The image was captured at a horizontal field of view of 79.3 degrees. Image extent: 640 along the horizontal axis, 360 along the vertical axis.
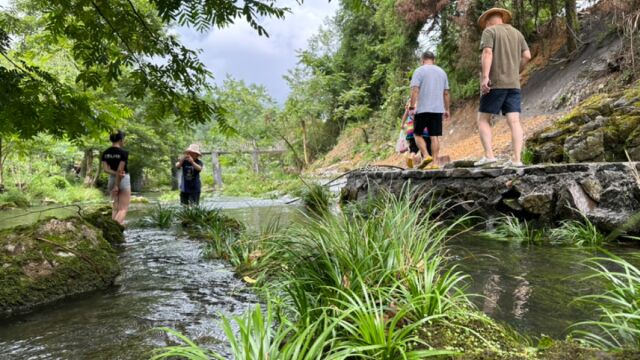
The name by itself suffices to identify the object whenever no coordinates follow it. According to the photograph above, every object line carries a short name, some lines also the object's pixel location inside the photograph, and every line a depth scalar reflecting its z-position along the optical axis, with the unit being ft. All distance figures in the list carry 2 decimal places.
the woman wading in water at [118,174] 21.98
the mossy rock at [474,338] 4.52
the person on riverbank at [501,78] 17.35
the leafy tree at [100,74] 11.43
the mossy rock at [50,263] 10.27
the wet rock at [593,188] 13.23
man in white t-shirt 21.40
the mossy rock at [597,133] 16.69
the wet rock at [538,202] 14.73
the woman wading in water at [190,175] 27.25
